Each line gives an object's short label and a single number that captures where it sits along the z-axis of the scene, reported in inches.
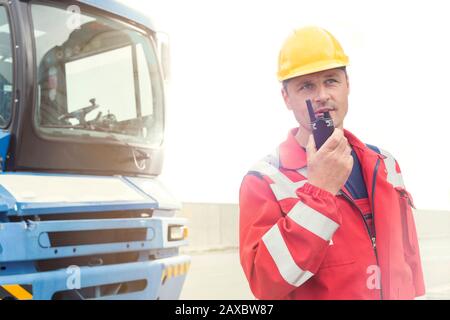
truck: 164.2
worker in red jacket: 44.8
